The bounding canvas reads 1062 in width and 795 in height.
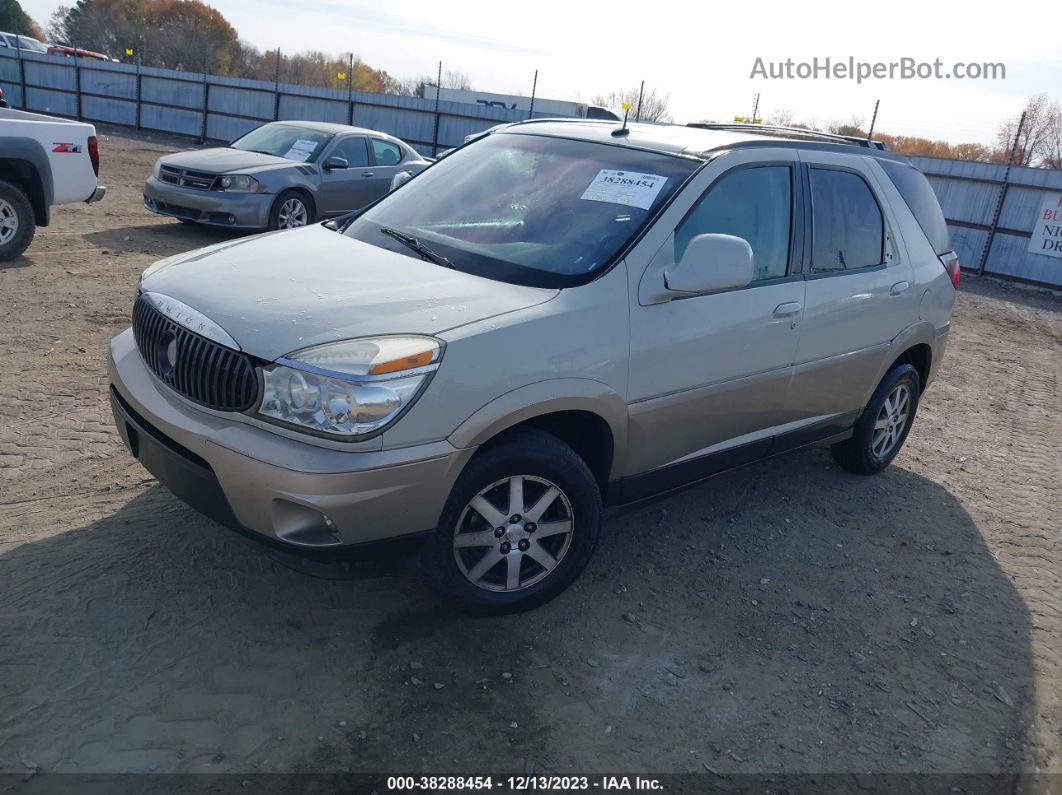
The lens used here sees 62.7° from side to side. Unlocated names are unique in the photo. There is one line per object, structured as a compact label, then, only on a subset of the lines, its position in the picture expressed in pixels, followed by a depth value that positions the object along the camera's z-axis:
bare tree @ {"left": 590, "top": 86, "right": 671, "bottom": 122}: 21.56
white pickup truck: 8.13
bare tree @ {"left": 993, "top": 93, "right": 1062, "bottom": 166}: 16.03
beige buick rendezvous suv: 2.98
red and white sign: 15.15
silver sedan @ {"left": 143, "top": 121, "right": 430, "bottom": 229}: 10.48
